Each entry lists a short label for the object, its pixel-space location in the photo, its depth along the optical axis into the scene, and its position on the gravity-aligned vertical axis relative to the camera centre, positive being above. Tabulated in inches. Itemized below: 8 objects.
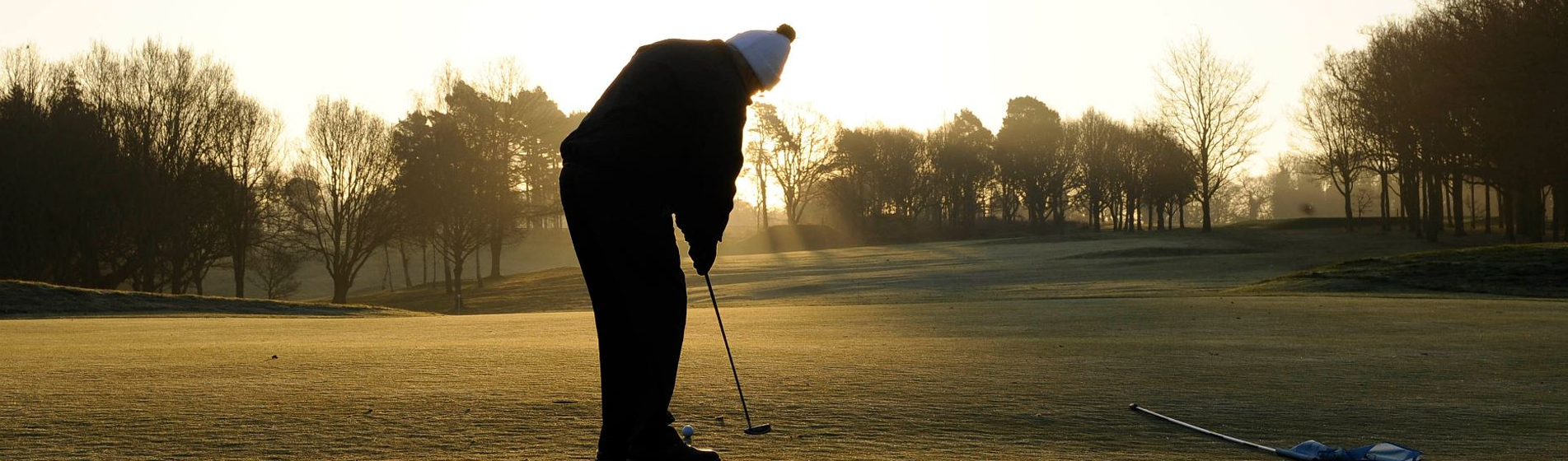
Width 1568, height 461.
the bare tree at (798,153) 3900.1 +310.1
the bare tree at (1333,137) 2682.1 +240.1
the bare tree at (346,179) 2417.6 +162.8
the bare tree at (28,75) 2023.9 +305.7
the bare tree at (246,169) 2215.8 +174.3
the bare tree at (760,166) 3843.5 +270.7
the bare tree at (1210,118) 3142.2 +310.5
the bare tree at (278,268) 2659.9 -1.1
